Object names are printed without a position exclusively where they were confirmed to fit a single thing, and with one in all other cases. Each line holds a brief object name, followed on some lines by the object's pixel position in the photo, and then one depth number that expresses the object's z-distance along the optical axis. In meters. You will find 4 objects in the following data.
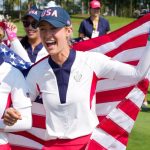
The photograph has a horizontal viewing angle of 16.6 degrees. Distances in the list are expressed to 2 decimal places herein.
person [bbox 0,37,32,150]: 3.43
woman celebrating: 3.57
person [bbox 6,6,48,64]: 4.94
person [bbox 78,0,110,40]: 9.65
